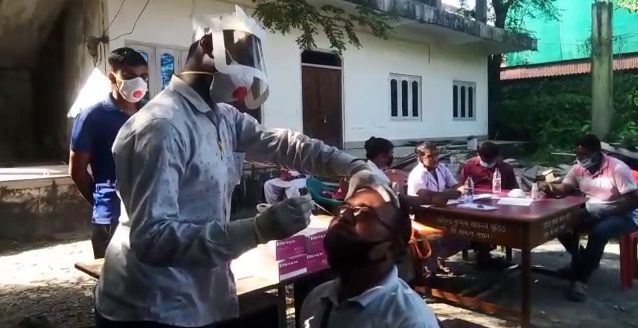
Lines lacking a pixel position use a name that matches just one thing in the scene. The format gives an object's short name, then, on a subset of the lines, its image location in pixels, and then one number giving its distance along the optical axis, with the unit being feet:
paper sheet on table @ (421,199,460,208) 14.12
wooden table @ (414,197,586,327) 12.19
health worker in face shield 4.29
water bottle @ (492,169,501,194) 16.79
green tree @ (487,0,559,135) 47.50
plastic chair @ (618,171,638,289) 15.44
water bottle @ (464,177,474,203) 14.87
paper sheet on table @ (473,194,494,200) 15.30
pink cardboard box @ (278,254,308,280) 8.65
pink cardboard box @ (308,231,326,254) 9.10
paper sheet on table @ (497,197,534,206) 14.25
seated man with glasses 5.03
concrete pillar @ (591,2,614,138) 36.94
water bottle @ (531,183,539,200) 15.35
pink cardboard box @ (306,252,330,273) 9.06
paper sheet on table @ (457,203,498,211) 13.24
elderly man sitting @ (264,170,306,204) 21.61
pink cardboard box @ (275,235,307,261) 8.64
